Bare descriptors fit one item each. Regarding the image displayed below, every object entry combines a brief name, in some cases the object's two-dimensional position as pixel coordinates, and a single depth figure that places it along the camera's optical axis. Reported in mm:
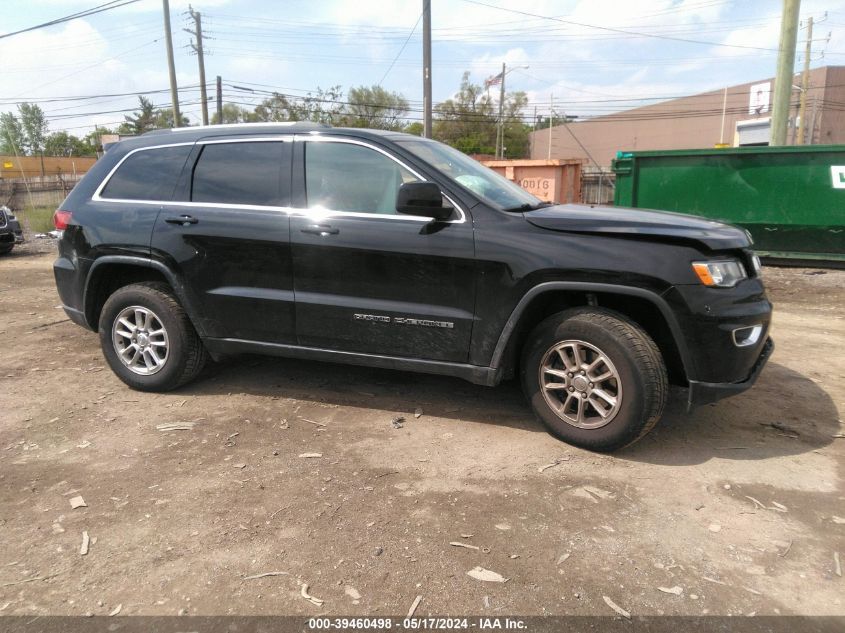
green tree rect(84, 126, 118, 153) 79712
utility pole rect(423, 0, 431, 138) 17969
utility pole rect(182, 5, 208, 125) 36959
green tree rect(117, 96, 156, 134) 82000
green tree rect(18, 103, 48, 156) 69875
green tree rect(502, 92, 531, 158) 73188
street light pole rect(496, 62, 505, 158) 57775
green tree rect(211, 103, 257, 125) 56562
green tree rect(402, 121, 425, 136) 64538
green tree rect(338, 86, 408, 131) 58812
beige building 52156
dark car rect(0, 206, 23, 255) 12461
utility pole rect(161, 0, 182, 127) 29875
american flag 42594
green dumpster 9188
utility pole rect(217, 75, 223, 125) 38312
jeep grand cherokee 3398
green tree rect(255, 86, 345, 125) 54312
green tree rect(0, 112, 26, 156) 54400
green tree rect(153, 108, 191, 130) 75388
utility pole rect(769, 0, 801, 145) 10289
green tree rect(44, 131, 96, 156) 84862
